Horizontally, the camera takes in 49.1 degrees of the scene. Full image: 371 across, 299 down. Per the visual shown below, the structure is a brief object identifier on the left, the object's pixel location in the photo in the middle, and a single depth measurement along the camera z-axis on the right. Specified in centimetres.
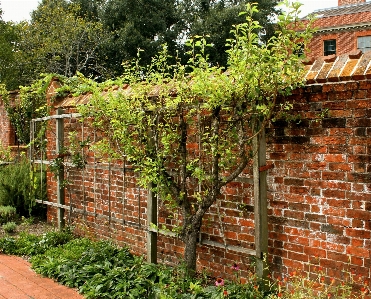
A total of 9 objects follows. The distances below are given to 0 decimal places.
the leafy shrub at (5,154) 993
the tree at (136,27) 2195
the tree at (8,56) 1944
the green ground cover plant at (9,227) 617
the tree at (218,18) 2170
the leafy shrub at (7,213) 680
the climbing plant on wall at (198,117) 328
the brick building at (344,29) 2811
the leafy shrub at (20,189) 709
